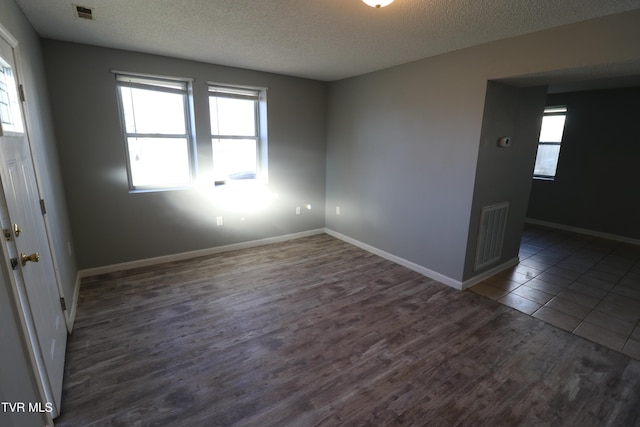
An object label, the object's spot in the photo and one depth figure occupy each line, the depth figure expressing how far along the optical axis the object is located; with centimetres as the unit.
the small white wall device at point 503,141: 306
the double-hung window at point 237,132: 393
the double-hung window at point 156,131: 335
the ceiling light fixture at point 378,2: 172
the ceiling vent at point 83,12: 215
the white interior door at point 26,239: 141
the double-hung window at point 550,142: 538
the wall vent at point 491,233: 323
